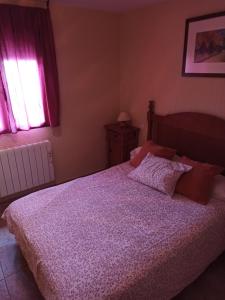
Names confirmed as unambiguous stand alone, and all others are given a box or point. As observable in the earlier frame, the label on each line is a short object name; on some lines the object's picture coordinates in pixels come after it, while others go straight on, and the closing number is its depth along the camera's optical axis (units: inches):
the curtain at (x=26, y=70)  94.1
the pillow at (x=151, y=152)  98.5
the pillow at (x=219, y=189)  81.0
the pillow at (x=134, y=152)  108.9
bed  53.7
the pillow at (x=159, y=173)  84.1
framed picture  85.4
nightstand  126.3
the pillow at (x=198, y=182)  80.0
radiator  106.0
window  99.0
